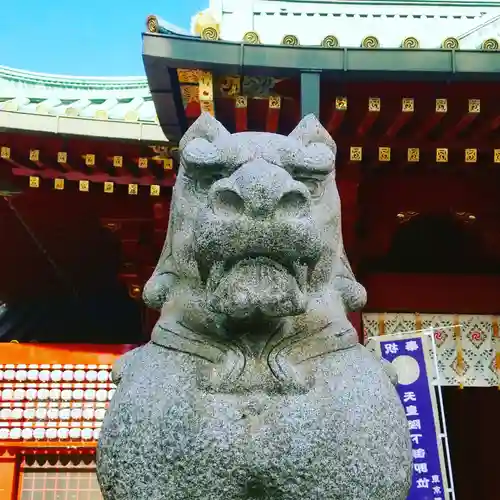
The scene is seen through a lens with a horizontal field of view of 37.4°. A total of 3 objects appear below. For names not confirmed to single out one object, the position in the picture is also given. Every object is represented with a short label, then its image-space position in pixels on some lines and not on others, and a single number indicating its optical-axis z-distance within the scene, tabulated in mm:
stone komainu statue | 1659
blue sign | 4906
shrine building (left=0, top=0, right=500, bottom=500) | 4191
